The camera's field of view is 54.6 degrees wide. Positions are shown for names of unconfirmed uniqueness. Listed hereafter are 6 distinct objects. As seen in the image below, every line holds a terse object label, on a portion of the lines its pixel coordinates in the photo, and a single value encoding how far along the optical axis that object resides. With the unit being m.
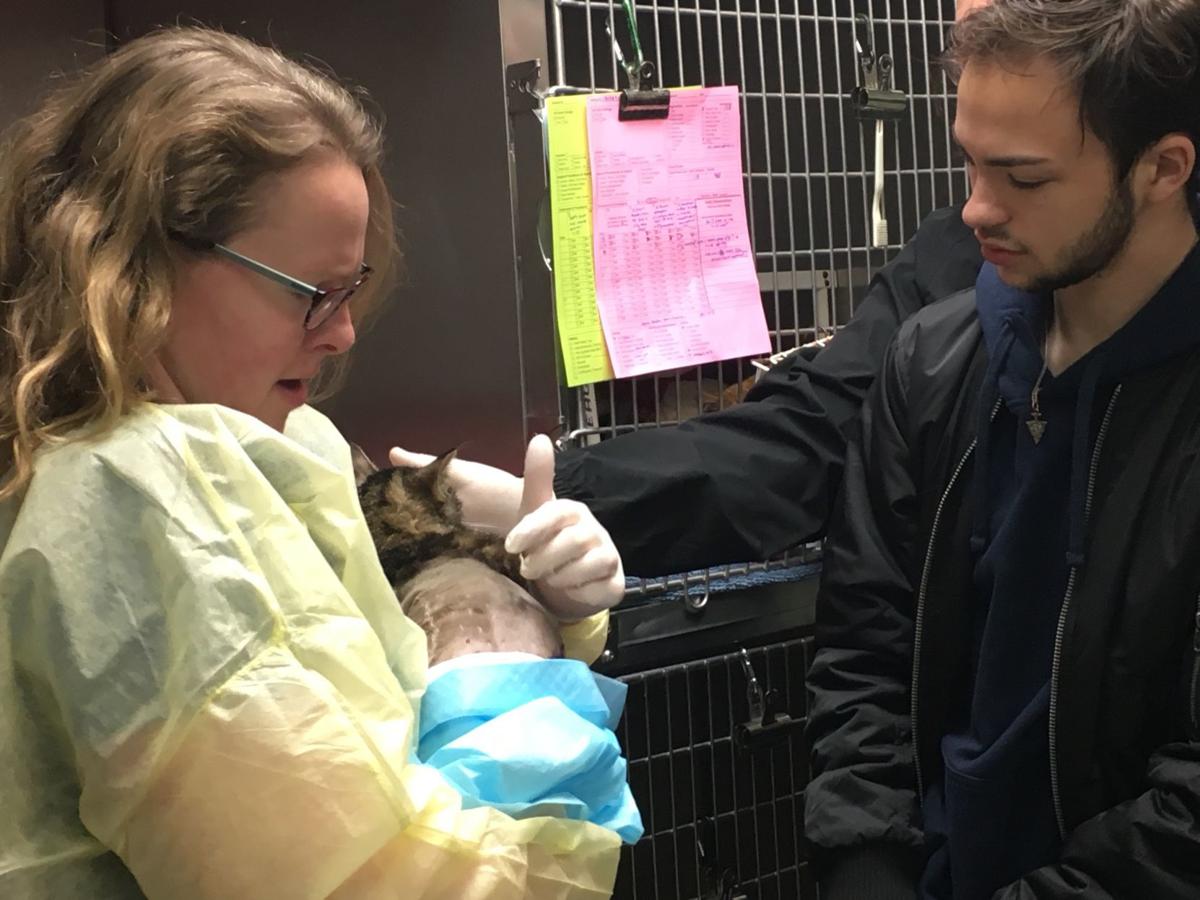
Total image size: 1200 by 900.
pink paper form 1.32
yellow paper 1.26
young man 1.04
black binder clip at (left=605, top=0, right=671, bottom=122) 1.31
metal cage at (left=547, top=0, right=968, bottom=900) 1.42
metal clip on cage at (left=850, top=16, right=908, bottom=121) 1.56
